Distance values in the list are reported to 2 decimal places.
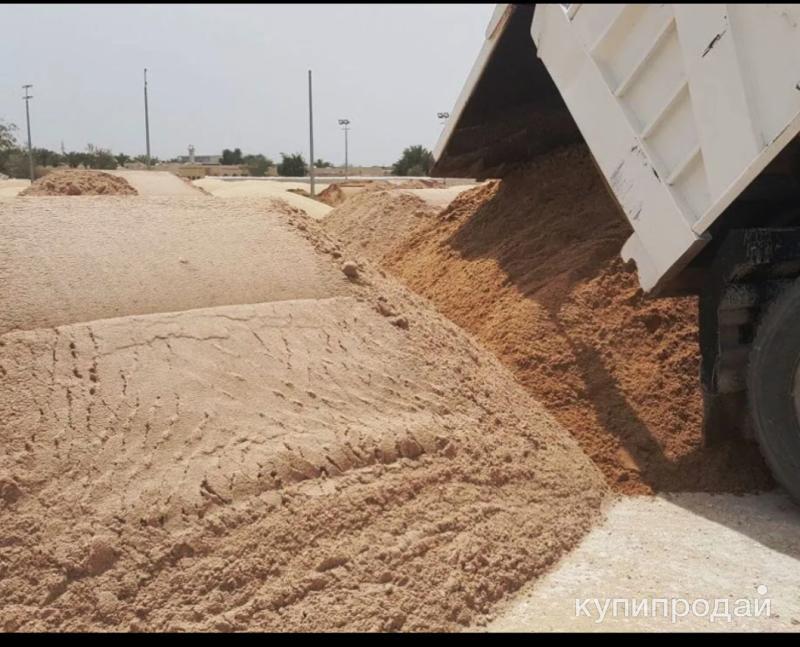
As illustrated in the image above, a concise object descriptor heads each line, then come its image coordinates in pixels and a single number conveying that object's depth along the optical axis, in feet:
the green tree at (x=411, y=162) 148.56
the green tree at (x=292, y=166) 157.99
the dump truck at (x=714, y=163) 13.39
